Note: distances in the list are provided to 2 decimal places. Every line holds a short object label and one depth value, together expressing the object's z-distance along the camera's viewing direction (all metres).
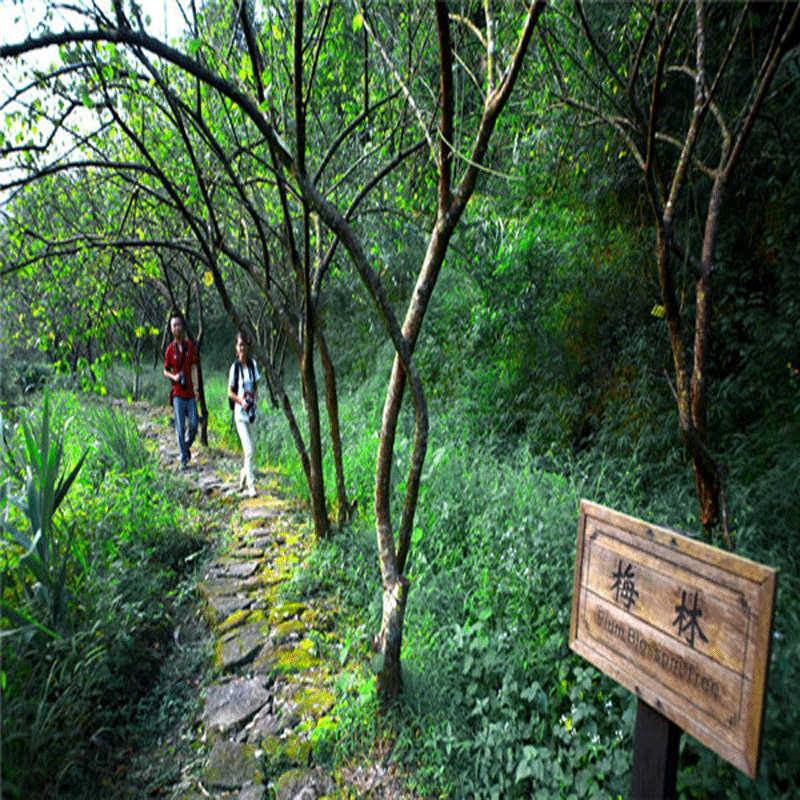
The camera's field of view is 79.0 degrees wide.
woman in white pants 5.12
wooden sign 1.12
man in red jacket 5.81
